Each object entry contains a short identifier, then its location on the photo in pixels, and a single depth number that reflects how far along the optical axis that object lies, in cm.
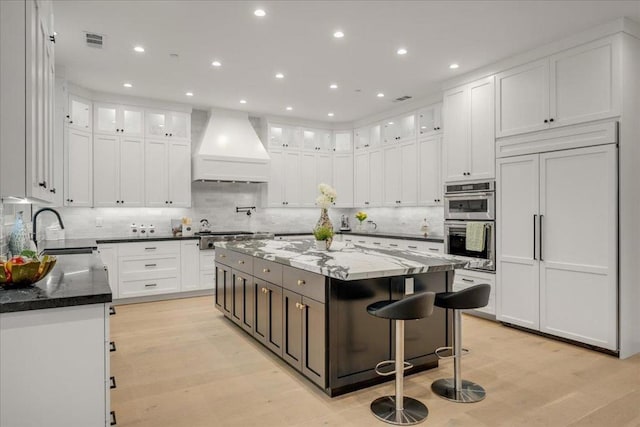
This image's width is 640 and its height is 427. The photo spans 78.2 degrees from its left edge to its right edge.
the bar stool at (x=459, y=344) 268
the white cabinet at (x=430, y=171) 575
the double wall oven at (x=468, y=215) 458
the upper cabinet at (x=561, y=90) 359
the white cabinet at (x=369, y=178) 688
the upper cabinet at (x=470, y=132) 463
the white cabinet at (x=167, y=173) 601
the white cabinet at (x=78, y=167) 529
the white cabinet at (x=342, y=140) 769
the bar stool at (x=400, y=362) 236
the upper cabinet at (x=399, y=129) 628
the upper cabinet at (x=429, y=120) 573
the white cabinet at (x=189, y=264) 594
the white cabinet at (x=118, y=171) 565
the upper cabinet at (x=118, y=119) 568
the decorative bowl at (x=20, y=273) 175
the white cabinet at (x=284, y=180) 705
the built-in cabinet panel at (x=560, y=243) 359
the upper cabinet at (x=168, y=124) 606
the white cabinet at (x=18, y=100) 176
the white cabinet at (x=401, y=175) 618
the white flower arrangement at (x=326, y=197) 366
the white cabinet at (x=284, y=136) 709
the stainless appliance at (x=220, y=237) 606
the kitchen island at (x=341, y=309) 270
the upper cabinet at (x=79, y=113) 527
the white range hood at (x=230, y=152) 619
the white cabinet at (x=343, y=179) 755
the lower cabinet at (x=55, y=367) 152
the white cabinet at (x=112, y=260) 538
